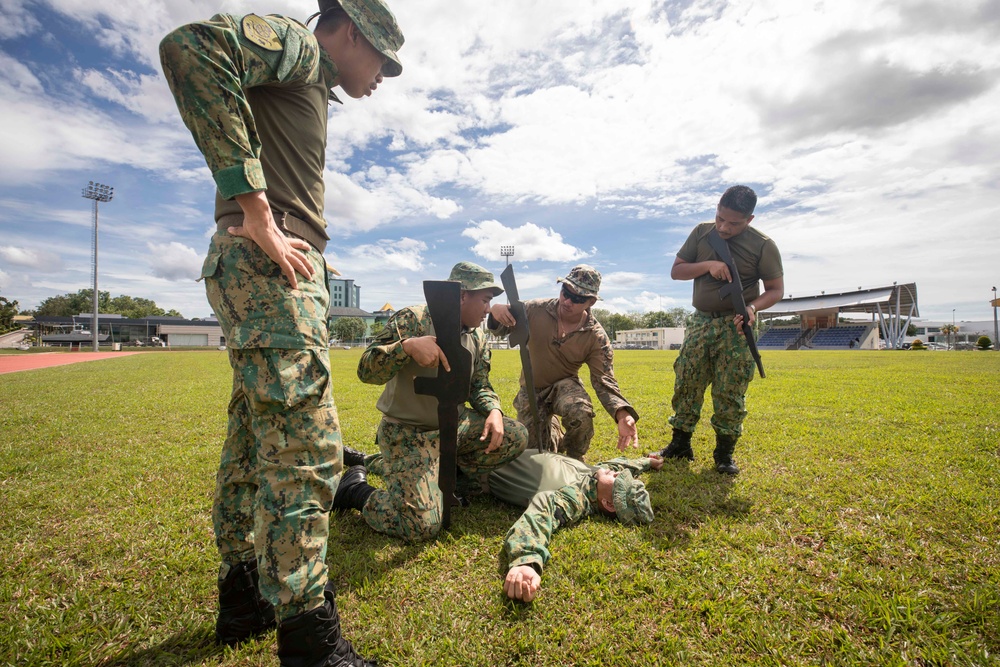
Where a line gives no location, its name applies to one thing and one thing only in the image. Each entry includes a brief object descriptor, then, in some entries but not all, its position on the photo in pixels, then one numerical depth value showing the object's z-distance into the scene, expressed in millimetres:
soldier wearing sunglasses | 4293
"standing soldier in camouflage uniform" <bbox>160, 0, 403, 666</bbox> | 1465
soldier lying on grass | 2361
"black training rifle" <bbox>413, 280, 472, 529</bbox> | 2701
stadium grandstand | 59781
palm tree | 74500
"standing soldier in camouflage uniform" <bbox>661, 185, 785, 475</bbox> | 4129
